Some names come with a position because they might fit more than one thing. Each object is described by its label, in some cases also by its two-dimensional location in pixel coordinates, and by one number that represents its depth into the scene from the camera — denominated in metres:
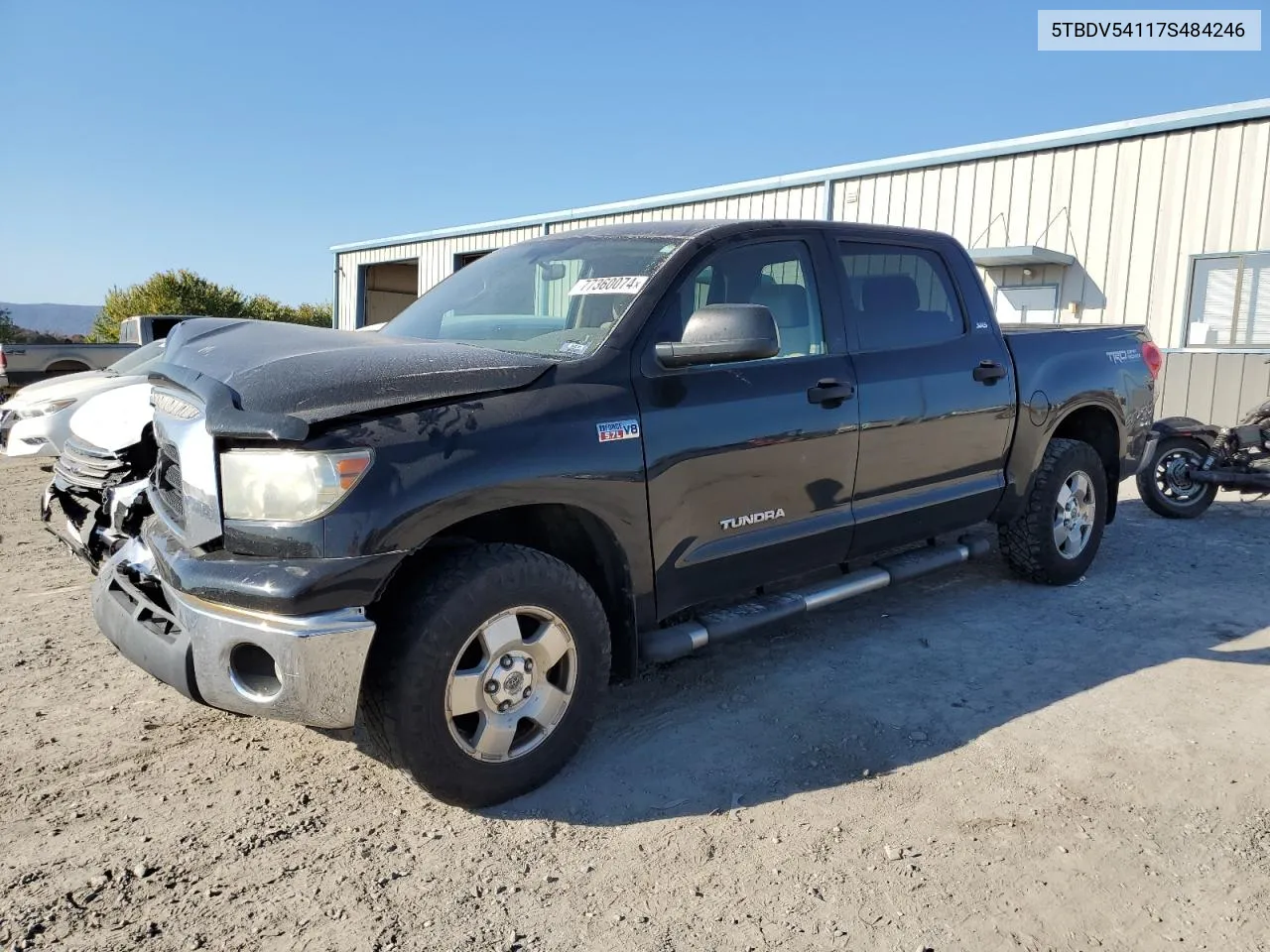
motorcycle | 7.41
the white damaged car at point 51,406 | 7.22
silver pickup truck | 13.08
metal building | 10.18
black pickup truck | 2.53
